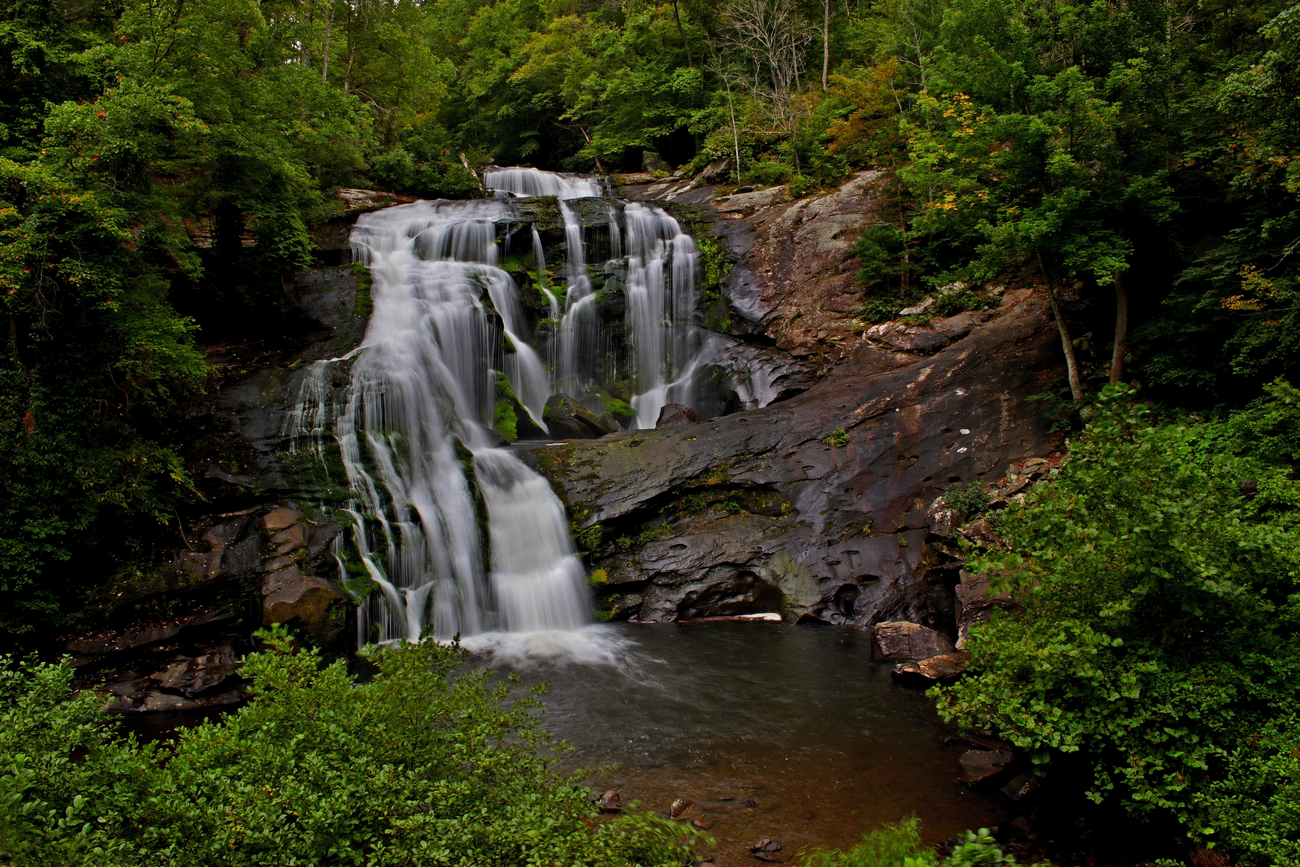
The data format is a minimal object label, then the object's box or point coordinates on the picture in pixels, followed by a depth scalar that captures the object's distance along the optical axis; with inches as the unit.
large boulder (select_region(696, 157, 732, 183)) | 1038.4
